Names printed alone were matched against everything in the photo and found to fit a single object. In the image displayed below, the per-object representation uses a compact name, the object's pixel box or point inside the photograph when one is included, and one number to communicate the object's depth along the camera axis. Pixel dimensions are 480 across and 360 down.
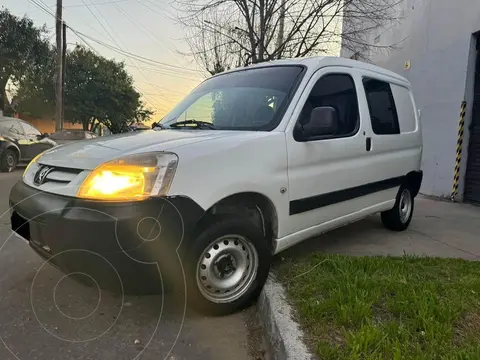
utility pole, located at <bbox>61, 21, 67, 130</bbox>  19.11
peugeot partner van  2.32
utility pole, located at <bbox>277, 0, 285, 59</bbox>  9.78
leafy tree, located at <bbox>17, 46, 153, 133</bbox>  30.53
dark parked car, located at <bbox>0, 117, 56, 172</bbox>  11.25
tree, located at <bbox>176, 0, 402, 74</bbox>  9.76
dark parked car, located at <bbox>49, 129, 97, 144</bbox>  13.60
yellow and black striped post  7.85
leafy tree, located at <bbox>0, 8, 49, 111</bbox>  17.98
